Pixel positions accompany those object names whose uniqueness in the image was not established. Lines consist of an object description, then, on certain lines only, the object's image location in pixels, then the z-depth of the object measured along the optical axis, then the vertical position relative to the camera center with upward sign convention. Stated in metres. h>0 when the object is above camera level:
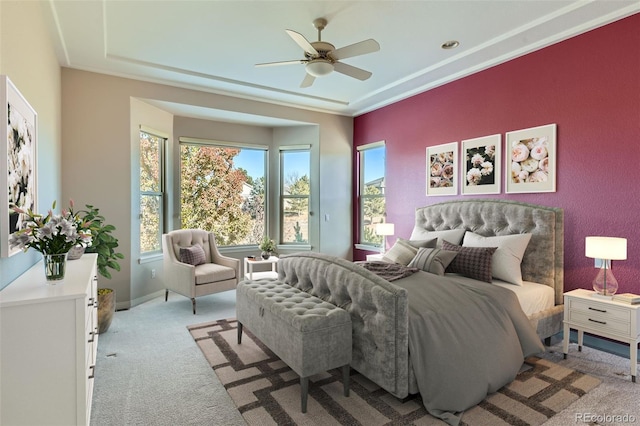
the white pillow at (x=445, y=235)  3.99 -0.31
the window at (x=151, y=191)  4.90 +0.28
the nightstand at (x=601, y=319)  2.62 -0.88
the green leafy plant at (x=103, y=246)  3.44 -0.36
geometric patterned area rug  2.15 -1.30
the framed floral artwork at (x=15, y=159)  1.82 +0.33
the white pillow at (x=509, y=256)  3.32 -0.45
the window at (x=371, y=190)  5.88 +0.36
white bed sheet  3.09 -0.78
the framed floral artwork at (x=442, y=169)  4.56 +0.56
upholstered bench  2.24 -0.85
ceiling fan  2.79 +1.34
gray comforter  2.20 -0.92
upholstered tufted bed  2.20 -0.76
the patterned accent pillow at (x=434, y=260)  3.42 -0.51
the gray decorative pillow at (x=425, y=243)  3.99 -0.39
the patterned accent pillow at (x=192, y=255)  4.62 -0.62
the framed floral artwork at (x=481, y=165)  4.06 +0.55
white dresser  1.59 -0.70
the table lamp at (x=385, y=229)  5.21 -0.29
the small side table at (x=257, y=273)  5.13 -0.92
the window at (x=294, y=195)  6.34 +0.28
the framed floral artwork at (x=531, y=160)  3.55 +0.54
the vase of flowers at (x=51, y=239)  1.87 -0.16
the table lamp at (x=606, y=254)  2.73 -0.36
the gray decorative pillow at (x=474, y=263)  3.32 -0.52
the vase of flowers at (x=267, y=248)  5.23 -0.58
